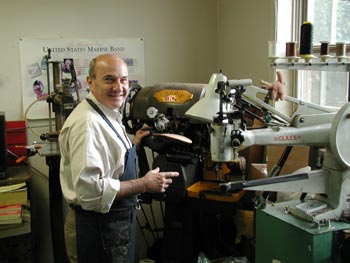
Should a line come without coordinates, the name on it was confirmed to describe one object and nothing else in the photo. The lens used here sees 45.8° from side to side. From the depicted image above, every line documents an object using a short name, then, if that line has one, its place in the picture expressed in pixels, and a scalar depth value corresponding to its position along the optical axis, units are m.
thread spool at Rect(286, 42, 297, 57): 1.60
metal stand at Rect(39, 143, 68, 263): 2.36
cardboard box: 2.21
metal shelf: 1.50
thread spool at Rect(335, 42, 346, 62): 1.49
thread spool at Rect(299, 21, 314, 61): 1.53
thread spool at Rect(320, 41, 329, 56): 1.53
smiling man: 1.57
